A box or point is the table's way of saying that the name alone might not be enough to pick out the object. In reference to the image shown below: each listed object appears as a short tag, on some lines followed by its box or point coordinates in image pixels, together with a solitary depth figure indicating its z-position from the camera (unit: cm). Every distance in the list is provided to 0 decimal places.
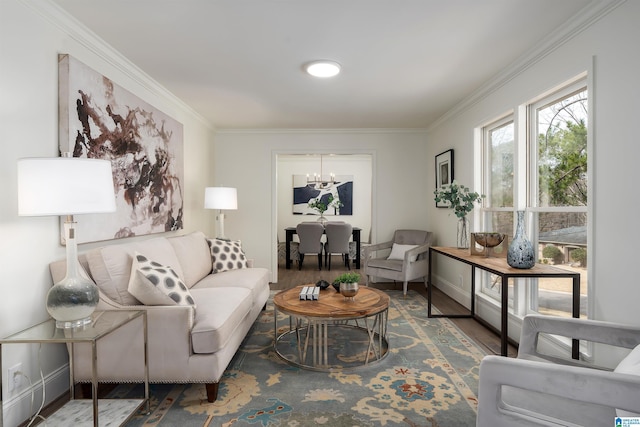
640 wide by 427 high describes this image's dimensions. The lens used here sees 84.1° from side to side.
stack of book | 277
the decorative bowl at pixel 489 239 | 305
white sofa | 206
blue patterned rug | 193
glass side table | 158
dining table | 681
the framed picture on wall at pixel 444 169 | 452
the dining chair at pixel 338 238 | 664
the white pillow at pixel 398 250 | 506
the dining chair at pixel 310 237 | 657
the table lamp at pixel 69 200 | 160
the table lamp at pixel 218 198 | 432
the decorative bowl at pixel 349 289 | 276
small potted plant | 276
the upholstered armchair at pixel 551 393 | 112
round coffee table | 247
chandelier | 866
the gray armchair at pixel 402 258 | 466
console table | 221
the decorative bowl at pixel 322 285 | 313
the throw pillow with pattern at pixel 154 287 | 216
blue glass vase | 246
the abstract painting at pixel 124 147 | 229
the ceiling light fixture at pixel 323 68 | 291
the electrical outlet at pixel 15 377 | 185
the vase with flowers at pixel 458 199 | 347
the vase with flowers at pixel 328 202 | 856
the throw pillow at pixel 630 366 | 121
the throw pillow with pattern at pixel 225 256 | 382
